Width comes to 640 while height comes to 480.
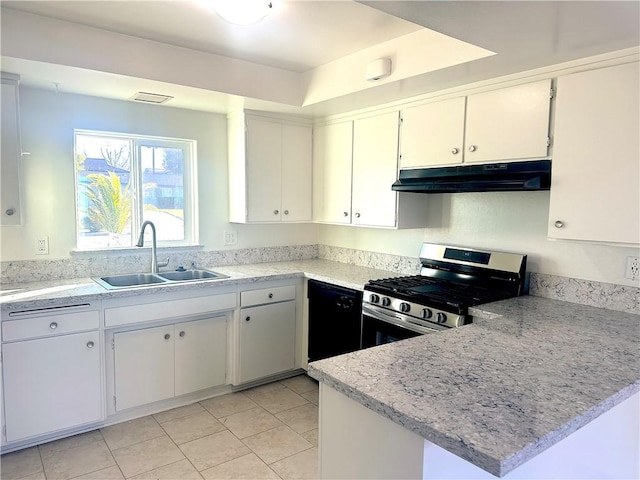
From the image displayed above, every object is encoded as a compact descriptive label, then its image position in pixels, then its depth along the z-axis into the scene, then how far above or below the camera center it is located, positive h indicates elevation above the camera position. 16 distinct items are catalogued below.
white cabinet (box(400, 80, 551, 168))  2.24 +0.46
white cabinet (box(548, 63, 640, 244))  1.92 +0.24
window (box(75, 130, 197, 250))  3.09 +0.11
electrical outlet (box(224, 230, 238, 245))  3.68 -0.27
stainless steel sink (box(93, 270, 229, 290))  3.10 -0.54
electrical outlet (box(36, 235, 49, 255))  2.87 -0.29
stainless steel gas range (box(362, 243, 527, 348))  2.39 -0.49
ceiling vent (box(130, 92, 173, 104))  2.89 +0.72
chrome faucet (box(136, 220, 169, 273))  3.13 -0.30
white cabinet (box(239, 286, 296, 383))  3.23 -0.97
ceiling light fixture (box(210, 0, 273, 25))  1.94 +0.87
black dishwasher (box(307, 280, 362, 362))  2.99 -0.81
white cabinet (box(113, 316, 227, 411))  2.78 -1.05
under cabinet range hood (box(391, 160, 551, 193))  2.21 +0.17
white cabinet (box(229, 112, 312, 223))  3.43 +0.29
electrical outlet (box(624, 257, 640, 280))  2.17 -0.28
